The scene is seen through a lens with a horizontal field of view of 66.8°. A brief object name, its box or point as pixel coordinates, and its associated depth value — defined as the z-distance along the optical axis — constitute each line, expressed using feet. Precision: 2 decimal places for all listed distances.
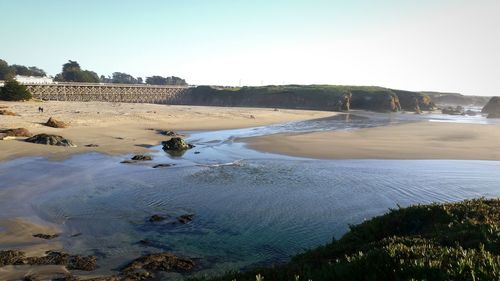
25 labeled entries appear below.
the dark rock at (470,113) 291.93
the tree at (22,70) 397.76
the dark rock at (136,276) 26.00
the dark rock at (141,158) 73.78
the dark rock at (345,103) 317.63
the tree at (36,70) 426.51
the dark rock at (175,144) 88.22
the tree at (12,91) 160.76
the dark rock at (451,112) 297.98
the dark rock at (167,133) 113.80
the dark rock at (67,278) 25.53
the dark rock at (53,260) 27.73
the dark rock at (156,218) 39.75
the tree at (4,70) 300.40
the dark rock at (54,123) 101.50
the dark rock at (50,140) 79.51
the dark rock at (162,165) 68.17
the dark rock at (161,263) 27.99
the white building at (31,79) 264.64
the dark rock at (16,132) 81.73
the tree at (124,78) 617.08
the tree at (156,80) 585.63
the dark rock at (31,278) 25.25
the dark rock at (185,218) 40.01
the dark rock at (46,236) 33.58
